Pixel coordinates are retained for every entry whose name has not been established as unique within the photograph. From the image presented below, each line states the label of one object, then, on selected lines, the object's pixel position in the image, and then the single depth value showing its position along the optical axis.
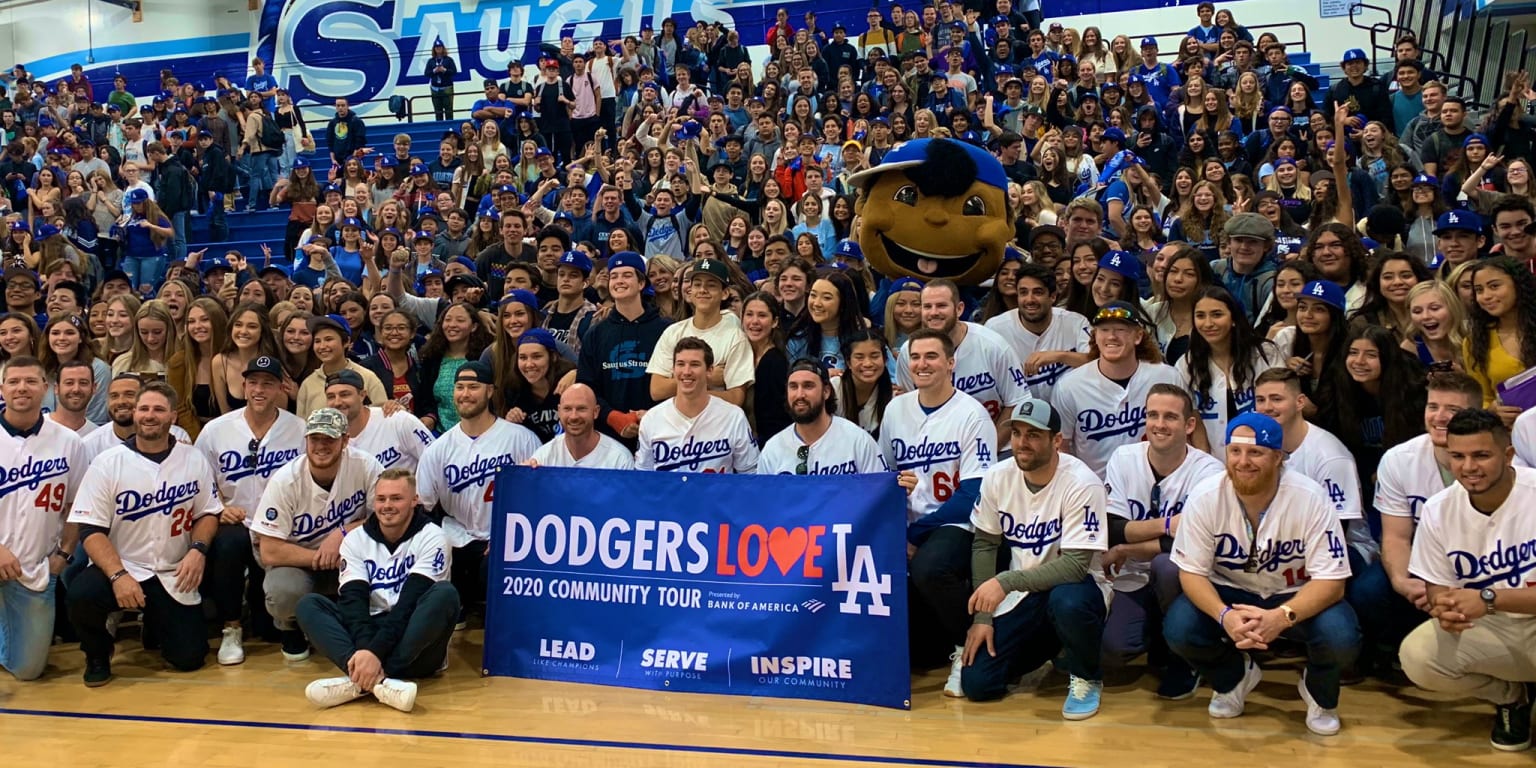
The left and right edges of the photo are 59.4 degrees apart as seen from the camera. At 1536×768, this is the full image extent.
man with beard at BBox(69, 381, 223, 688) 5.95
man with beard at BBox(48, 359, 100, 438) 6.67
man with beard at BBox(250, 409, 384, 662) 6.05
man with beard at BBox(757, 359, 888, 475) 5.87
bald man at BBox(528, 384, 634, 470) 6.12
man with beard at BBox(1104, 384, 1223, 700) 5.47
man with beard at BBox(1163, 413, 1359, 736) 4.88
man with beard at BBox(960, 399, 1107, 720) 5.21
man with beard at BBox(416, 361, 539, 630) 6.38
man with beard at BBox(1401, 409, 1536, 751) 4.59
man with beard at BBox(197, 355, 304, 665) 6.47
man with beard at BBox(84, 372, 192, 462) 6.50
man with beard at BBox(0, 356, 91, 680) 5.95
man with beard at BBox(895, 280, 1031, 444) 6.37
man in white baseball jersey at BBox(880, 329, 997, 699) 5.54
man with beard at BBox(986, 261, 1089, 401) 6.67
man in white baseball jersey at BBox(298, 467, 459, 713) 5.45
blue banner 5.37
